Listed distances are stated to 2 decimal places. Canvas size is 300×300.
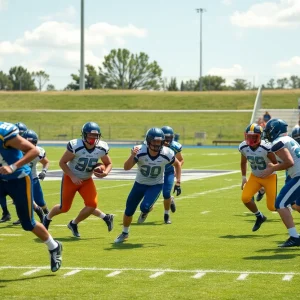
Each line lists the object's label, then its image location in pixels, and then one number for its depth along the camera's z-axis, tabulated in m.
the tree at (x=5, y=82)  97.79
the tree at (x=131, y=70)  106.38
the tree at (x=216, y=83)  97.75
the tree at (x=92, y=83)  96.38
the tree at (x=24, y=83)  98.16
